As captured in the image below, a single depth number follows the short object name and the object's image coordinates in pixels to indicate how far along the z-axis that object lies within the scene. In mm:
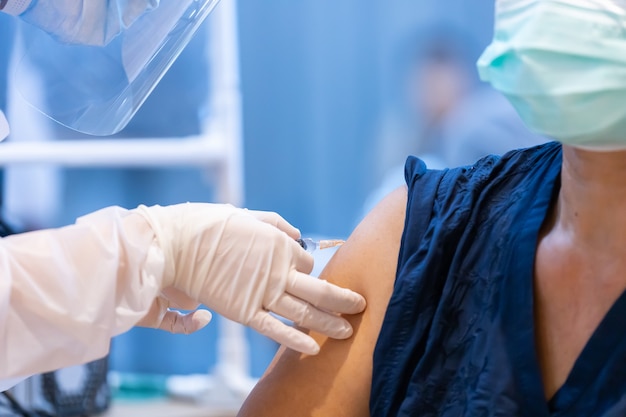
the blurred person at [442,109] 3564
